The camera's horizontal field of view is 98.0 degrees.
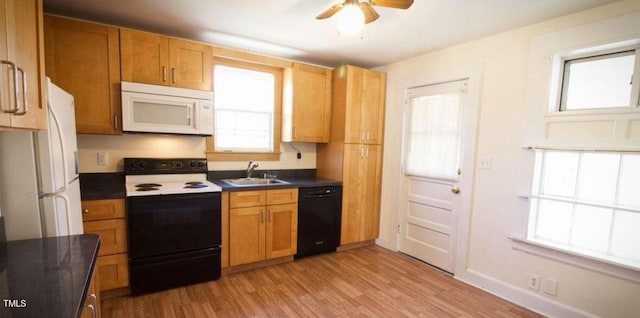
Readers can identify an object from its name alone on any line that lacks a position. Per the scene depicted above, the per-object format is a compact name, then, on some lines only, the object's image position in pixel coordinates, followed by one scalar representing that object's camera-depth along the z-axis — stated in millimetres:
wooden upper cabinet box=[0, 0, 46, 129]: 884
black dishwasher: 3105
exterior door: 2840
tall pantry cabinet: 3307
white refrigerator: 1271
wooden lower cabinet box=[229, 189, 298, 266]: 2715
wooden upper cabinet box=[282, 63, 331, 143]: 3240
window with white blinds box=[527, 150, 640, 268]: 1877
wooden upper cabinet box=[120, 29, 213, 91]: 2391
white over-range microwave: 2391
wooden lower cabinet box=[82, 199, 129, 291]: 2104
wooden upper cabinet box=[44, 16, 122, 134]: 2164
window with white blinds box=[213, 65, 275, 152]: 3104
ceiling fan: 1627
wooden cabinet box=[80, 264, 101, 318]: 1074
